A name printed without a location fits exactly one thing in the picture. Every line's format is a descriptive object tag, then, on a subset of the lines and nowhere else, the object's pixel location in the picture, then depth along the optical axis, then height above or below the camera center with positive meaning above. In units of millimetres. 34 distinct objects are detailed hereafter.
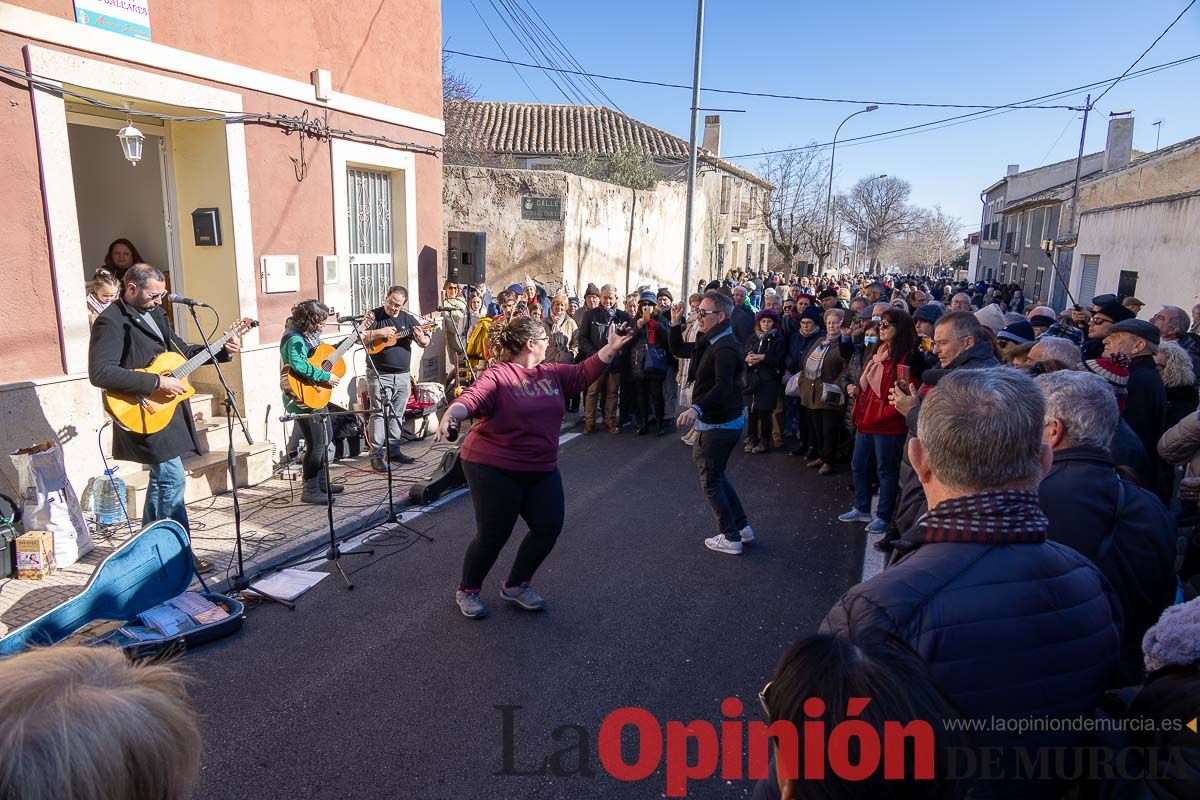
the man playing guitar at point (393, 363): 7656 -1043
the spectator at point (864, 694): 1150 -676
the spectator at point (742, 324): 8820 -633
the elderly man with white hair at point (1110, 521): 2381 -786
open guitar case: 3559 -1745
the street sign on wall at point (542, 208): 13812 +1109
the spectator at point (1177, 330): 6207 -433
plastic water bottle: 5609 -1811
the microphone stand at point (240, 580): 4551 -2023
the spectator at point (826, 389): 7551 -1188
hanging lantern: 5797 +933
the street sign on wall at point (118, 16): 5445 +1846
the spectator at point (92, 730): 952 -635
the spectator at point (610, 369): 9281 -1177
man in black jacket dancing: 5273 -1003
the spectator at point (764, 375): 8359 -1170
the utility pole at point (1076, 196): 18741 +2508
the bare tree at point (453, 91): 24844 +5934
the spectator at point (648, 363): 9102 -1141
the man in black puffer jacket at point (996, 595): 1528 -680
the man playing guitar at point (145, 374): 4621 -704
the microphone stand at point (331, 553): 5086 -2031
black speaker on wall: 10516 +144
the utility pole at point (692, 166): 12875 +1865
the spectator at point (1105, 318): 5793 -326
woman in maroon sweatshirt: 4137 -1017
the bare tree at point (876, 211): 58438 +4959
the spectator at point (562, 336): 9438 -885
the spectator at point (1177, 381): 4965 -684
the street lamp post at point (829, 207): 31562 +2781
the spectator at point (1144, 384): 4445 -636
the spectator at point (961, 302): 9867 -363
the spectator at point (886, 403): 5641 -1004
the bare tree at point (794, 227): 32656 +1991
